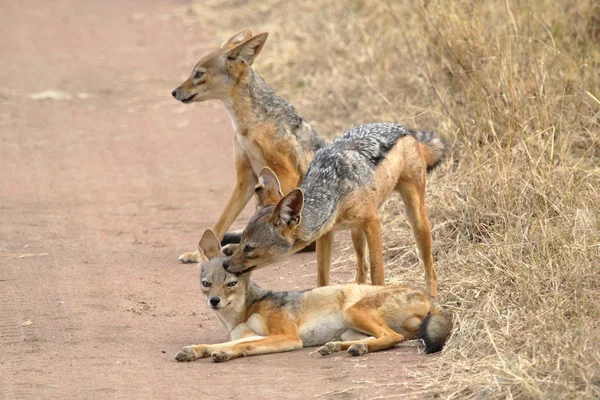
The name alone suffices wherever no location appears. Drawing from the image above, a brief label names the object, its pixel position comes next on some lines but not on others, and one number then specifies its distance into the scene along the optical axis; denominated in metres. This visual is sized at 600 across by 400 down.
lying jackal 14.45
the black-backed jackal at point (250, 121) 19.92
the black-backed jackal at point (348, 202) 15.19
